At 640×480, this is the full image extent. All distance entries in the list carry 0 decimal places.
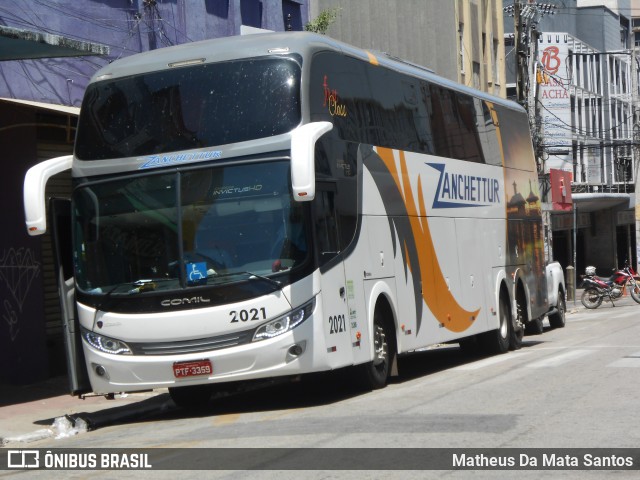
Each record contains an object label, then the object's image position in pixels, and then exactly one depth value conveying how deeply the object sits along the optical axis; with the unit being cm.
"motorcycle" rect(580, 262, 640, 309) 3709
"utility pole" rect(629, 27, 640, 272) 5703
